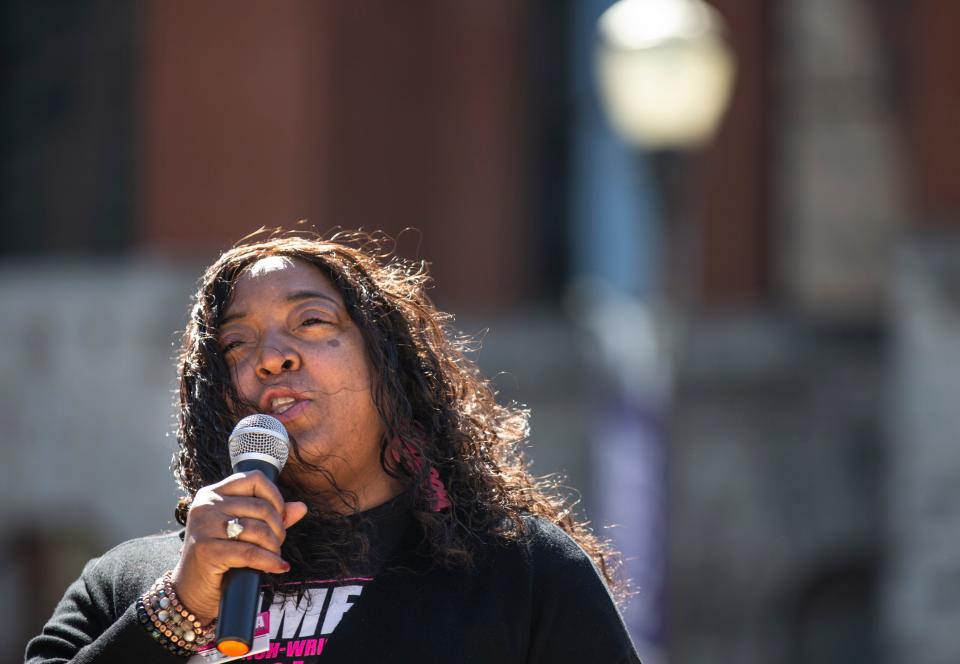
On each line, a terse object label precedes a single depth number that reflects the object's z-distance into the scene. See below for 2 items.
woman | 4.33
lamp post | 12.31
